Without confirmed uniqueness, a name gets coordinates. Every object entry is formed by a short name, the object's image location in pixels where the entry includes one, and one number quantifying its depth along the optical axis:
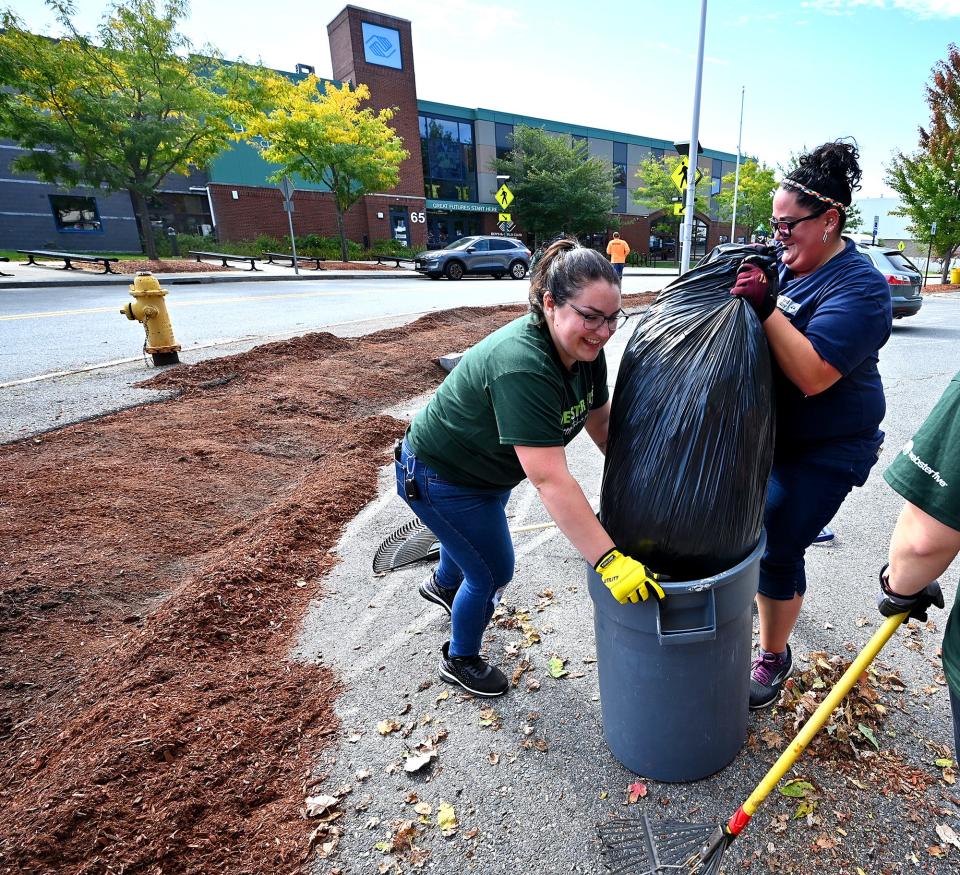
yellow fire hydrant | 5.90
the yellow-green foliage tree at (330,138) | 21.55
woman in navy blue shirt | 1.66
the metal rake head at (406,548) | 3.11
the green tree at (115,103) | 16.52
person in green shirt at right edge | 1.07
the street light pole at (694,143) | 14.94
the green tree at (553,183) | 33.34
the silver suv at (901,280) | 9.75
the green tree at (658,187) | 38.06
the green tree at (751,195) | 38.69
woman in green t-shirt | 1.60
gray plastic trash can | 1.55
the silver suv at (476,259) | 20.16
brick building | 25.28
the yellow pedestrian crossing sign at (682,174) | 16.27
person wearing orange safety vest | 16.34
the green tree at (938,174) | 18.14
